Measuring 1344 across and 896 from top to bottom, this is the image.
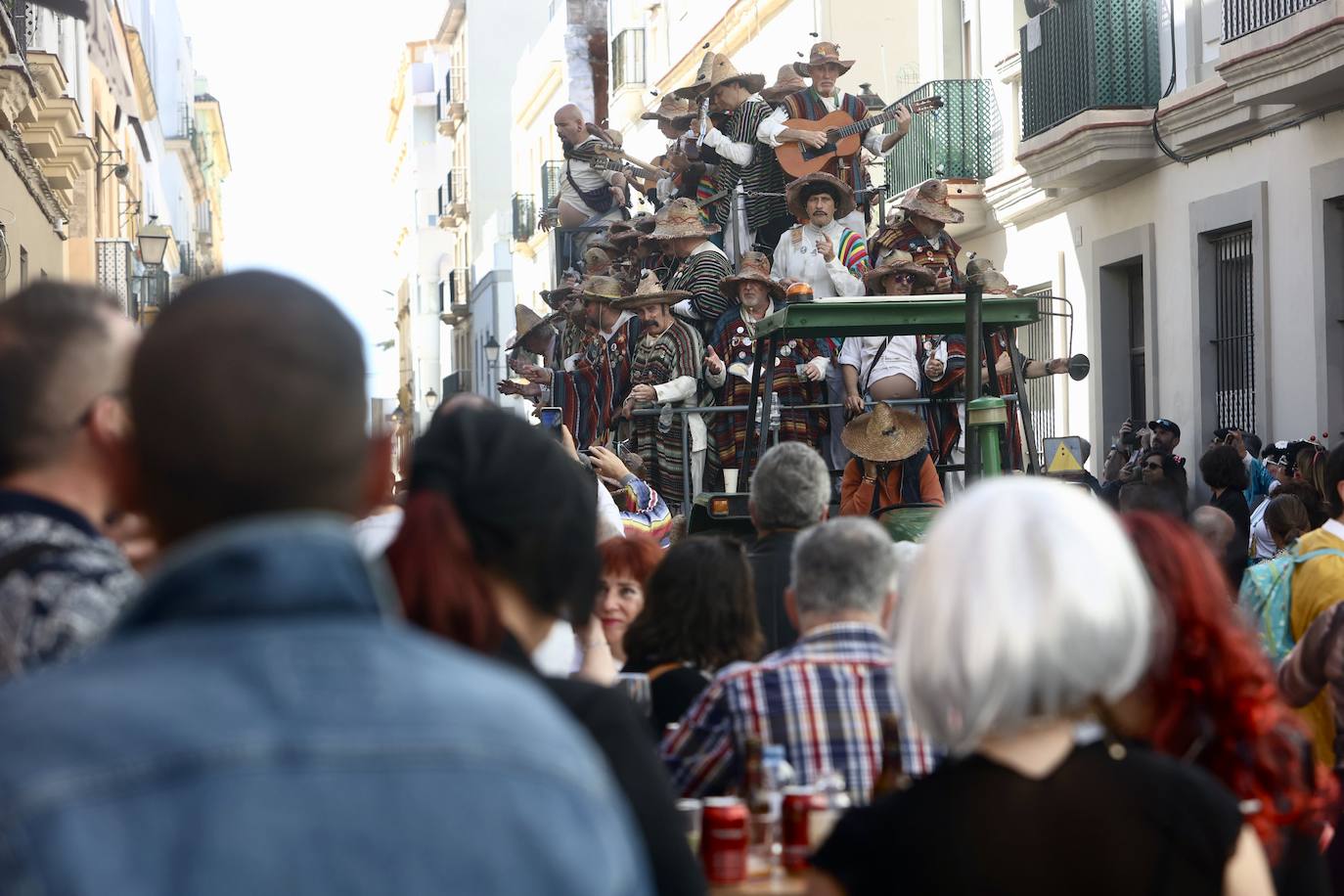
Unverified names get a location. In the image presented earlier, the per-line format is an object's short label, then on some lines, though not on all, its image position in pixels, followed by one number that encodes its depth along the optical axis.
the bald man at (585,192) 18.34
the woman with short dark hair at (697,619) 5.29
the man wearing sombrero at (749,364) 12.52
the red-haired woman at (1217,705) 3.04
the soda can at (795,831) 3.78
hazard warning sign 12.17
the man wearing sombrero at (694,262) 13.97
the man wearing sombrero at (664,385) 13.21
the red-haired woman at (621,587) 6.11
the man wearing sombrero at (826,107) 14.67
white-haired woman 2.64
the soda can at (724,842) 3.65
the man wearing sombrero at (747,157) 14.87
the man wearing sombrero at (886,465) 11.63
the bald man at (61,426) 3.04
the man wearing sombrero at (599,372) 14.41
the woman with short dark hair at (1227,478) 11.04
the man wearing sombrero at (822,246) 13.88
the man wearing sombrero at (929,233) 13.44
